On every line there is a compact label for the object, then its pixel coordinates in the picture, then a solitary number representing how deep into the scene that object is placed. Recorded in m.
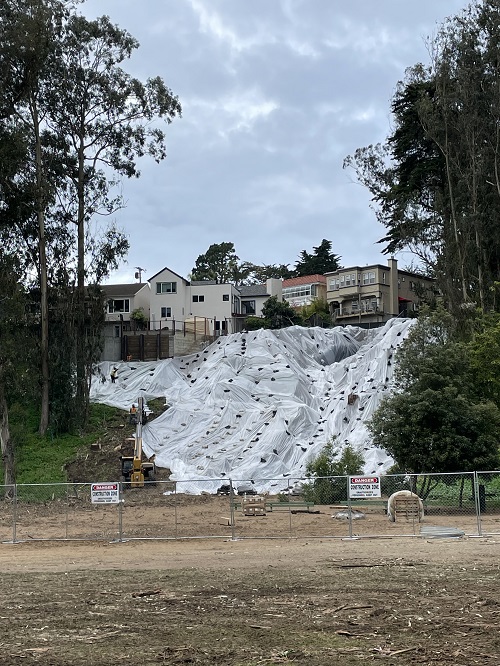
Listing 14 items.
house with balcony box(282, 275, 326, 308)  97.75
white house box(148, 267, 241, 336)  74.38
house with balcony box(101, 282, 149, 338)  72.39
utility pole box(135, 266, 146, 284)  83.03
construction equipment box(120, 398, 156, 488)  39.47
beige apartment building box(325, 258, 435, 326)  87.00
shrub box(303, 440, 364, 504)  33.78
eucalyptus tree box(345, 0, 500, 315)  49.50
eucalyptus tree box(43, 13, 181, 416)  51.91
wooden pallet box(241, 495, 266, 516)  30.45
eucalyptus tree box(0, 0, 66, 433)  43.34
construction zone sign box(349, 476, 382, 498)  24.12
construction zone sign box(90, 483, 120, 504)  24.98
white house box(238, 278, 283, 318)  89.19
